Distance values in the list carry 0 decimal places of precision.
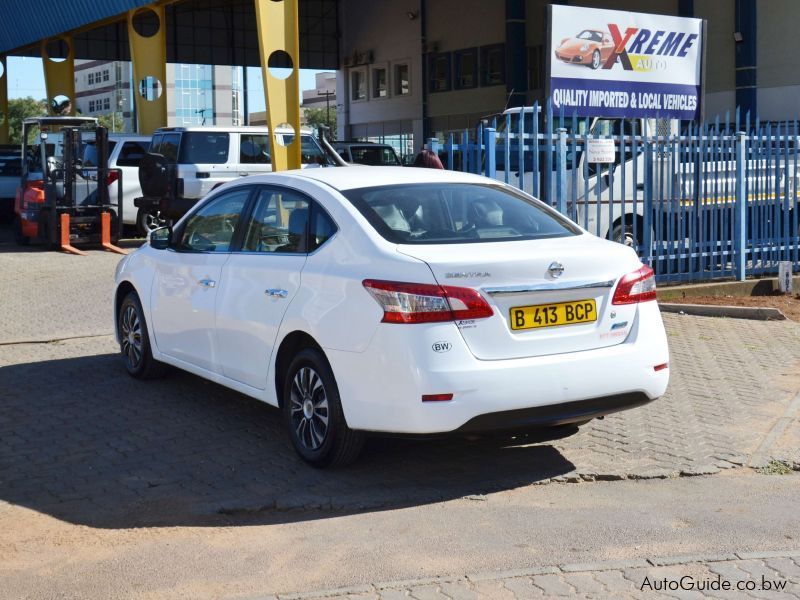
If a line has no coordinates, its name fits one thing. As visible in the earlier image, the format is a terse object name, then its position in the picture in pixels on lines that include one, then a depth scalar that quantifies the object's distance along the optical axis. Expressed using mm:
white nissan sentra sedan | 5367
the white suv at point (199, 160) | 18109
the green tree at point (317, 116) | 119000
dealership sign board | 13094
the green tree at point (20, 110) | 97062
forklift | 19609
